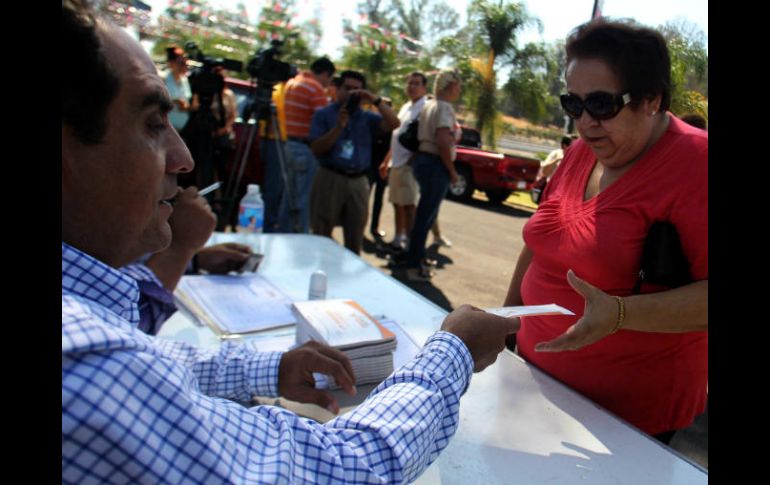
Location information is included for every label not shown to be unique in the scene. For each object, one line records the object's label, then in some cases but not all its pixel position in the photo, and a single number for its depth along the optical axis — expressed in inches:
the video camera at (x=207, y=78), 168.7
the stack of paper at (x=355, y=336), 54.4
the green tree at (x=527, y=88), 438.4
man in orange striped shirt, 191.9
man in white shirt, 213.8
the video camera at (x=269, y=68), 162.7
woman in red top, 51.4
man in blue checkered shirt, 22.9
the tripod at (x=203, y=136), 169.8
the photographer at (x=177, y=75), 227.3
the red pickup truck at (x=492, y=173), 412.8
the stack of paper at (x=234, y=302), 68.6
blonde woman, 191.5
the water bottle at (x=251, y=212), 100.0
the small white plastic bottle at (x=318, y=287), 74.7
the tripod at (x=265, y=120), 167.9
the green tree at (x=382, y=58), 707.4
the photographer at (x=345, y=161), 169.0
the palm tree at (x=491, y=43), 438.3
